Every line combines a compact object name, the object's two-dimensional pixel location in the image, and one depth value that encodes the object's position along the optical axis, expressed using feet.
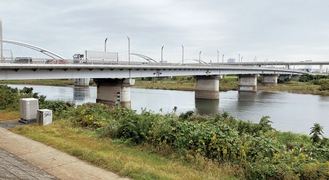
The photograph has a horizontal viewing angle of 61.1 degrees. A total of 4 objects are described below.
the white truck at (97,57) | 118.73
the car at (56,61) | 101.01
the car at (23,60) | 93.10
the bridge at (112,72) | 91.97
